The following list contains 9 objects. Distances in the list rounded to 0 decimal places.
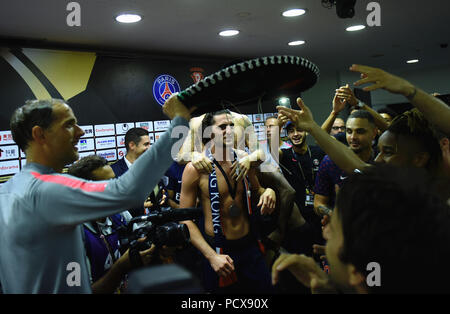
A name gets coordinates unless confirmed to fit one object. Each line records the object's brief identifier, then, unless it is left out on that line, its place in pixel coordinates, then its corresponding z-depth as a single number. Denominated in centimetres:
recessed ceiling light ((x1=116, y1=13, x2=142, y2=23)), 342
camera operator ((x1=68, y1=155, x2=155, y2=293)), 154
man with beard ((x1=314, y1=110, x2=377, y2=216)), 250
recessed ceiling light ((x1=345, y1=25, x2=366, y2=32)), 464
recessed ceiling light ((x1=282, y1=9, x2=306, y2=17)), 375
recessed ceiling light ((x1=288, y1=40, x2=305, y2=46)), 529
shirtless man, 210
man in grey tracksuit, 102
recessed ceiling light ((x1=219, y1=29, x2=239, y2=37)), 439
